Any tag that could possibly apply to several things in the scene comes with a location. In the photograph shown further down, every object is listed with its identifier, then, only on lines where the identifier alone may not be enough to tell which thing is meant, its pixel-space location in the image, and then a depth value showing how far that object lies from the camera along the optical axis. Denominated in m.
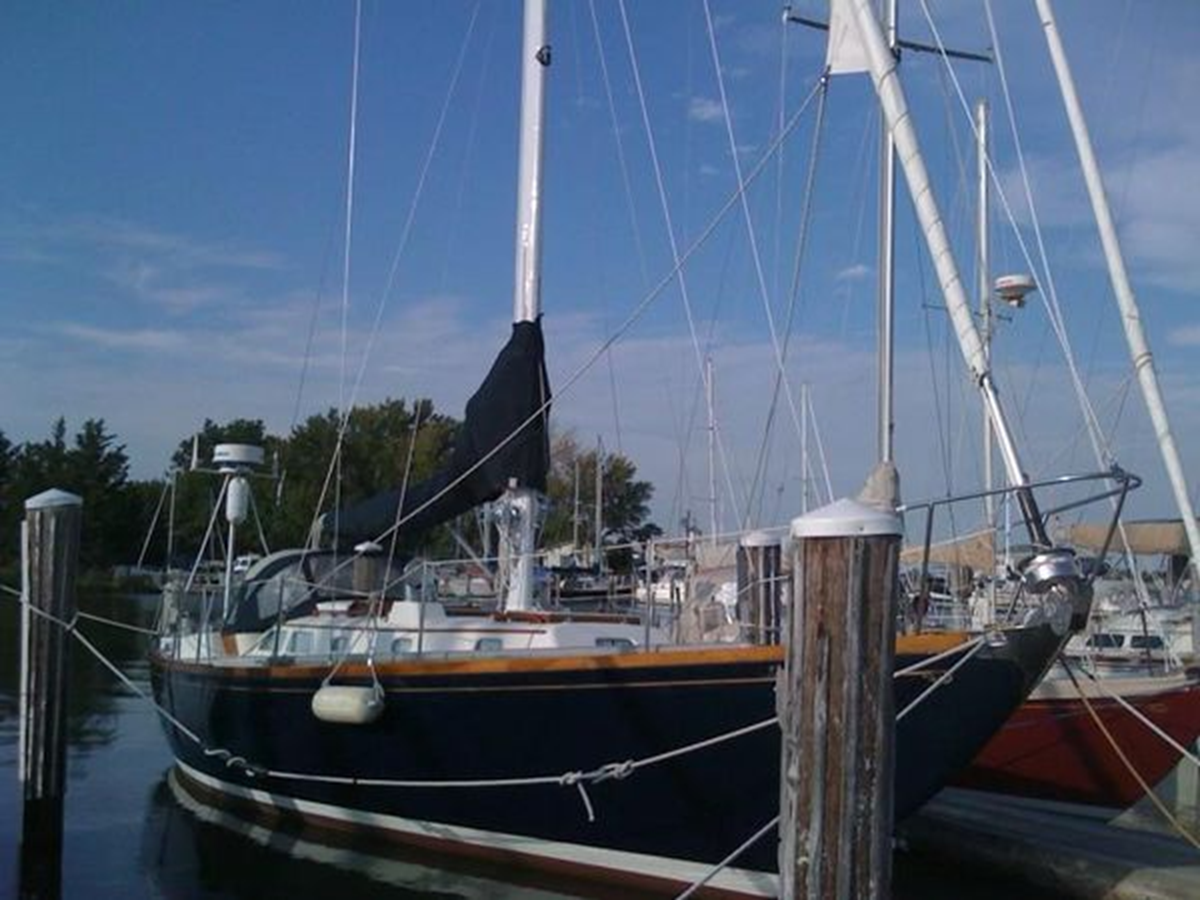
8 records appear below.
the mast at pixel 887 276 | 12.85
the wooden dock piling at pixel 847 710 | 5.82
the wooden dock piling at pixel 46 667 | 11.39
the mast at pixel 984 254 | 19.28
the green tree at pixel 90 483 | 68.56
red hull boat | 13.09
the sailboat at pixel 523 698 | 9.02
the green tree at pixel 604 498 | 47.22
